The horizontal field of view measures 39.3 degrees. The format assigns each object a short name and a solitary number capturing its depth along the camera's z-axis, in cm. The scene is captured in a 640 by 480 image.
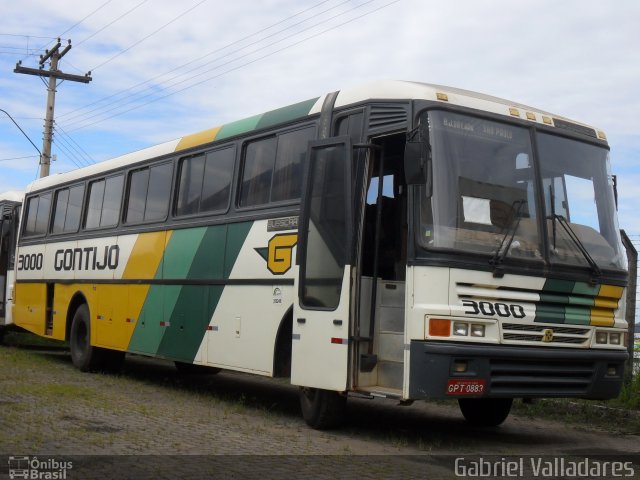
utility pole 3356
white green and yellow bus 819
